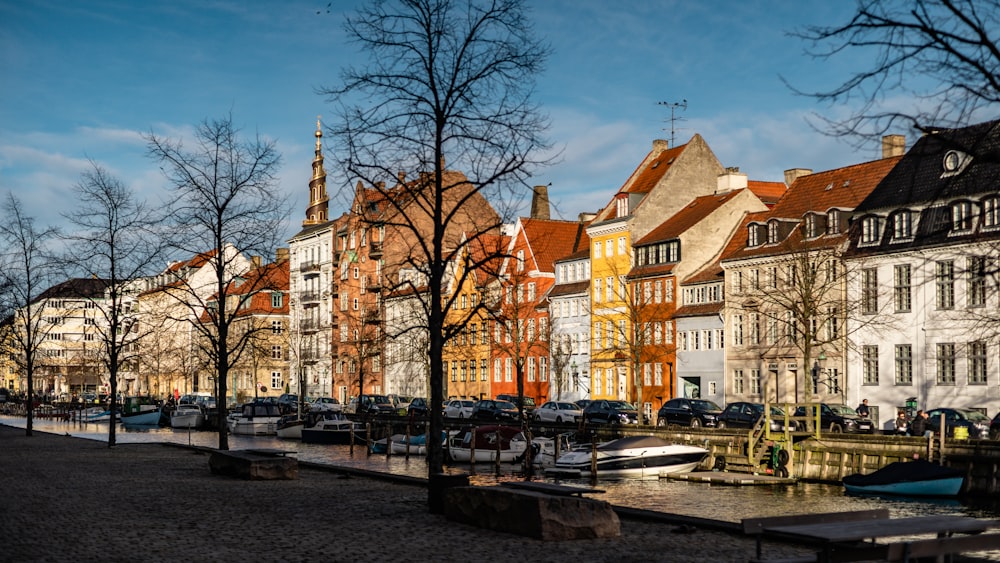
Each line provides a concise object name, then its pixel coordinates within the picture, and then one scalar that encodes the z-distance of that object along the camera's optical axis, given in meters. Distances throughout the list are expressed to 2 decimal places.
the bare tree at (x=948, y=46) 13.70
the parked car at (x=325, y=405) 93.75
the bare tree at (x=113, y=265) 44.75
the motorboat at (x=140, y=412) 99.06
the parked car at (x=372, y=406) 86.91
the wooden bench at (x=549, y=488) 21.45
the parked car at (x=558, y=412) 70.75
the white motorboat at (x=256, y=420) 83.19
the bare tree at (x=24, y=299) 45.61
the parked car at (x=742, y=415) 58.36
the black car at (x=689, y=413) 62.61
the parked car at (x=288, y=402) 94.89
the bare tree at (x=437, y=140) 23.84
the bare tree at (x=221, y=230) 37.69
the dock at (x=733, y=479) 44.94
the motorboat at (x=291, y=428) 78.06
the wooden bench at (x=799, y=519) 15.32
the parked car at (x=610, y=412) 67.12
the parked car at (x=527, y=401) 80.79
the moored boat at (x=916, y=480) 40.06
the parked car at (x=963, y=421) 50.91
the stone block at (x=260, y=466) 32.75
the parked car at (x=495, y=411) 74.00
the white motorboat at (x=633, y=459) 47.66
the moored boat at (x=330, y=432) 71.62
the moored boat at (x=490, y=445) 54.94
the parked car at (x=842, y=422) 55.59
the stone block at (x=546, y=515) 19.56
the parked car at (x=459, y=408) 78.50
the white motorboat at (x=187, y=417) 92.00
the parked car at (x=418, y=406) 80.01
